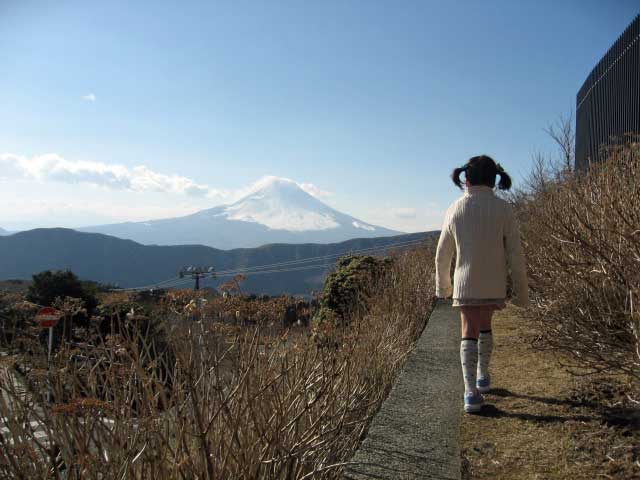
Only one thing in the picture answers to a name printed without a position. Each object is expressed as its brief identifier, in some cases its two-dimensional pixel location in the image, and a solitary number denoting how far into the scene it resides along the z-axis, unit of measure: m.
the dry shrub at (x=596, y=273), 2.67
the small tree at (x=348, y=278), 10.55
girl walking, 3.46
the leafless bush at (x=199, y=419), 1.86
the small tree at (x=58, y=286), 15.30
